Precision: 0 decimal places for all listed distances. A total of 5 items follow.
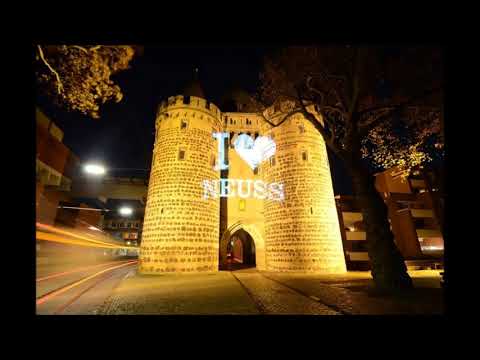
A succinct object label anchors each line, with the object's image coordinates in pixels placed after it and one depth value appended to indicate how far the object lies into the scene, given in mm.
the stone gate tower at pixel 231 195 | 13742
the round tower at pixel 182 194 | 13477
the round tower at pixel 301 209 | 13852
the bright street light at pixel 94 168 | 11453
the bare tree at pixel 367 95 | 7379
